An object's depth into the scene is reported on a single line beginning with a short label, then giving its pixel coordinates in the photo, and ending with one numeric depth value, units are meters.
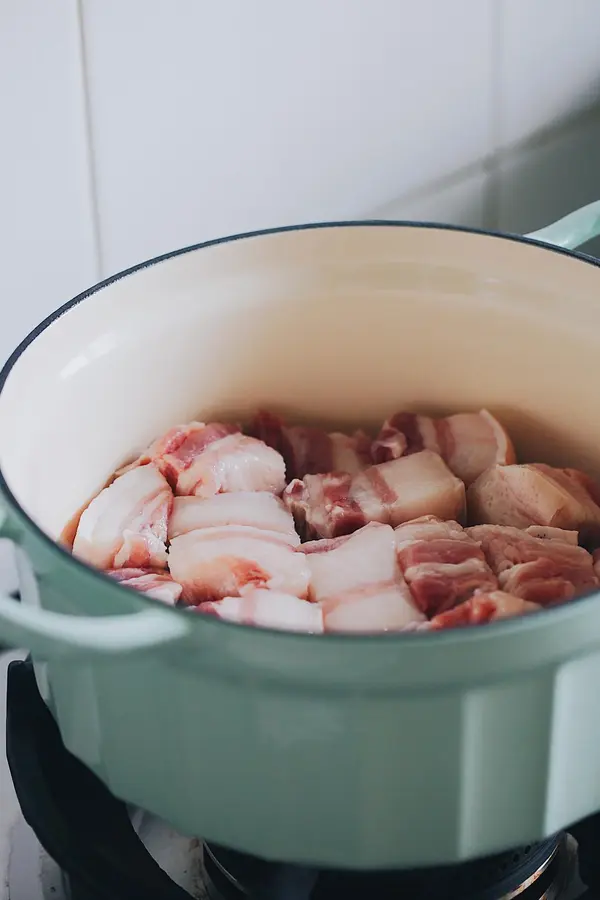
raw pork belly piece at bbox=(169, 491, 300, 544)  0.76
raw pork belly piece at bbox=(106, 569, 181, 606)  0.72
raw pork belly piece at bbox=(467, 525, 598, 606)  0.71
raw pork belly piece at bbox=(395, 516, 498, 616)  0.71
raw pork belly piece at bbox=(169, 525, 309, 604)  0.72
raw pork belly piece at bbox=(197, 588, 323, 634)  0.69
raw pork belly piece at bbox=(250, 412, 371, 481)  0.81
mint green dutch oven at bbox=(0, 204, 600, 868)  0.60
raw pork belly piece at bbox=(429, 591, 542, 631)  0.68
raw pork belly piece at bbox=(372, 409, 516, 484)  0.80
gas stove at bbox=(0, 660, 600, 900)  0.68
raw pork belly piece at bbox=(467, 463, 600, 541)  0.76
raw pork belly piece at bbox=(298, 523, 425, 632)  0.70
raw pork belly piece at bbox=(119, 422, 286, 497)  0.78
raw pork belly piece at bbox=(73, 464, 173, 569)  0.75
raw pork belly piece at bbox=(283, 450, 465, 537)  0.77
